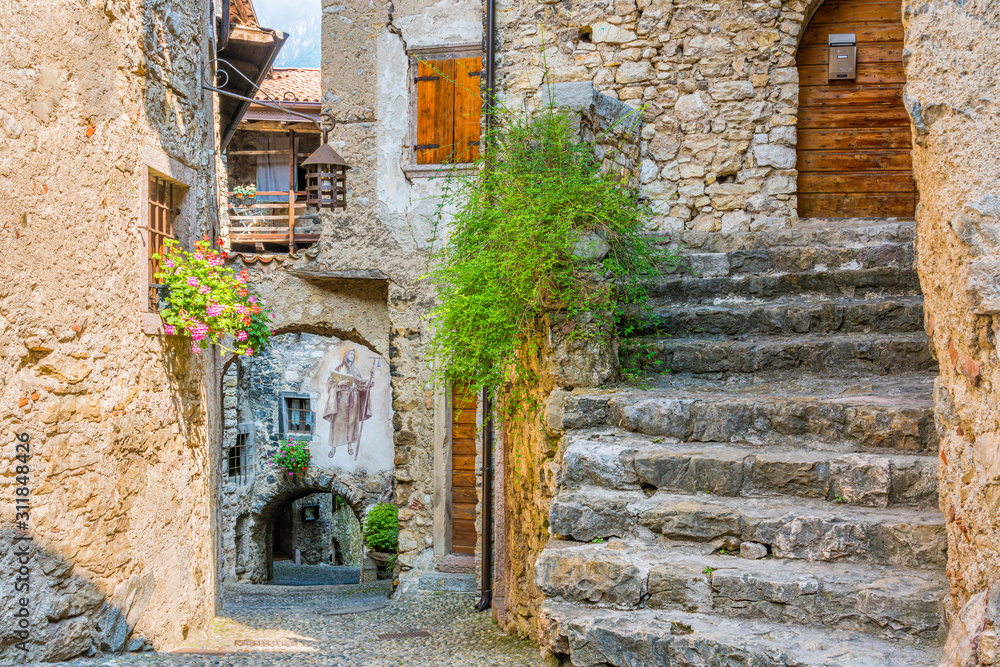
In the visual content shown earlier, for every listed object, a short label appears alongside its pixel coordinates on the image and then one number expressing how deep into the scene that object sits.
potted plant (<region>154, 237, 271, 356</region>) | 4.87
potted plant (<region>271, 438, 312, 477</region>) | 14.10
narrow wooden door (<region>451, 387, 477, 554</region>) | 7.93
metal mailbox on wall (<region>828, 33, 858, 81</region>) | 5.62
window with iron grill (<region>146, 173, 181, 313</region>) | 4.84
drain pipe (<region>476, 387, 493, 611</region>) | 6.43
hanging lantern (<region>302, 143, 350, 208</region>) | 6.82
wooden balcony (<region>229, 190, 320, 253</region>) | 12.68
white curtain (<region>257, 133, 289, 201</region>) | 14.54
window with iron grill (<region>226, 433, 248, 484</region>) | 13.74
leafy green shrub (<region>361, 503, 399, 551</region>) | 11.01
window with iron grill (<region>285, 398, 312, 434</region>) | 14.23
